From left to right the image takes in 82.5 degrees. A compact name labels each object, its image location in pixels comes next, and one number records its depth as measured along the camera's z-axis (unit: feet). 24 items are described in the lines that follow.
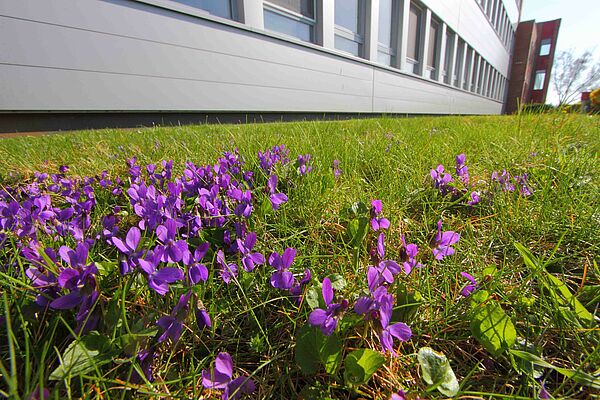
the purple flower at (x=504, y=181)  1.01
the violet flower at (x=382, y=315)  0.48
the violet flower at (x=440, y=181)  1.06
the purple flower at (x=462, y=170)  1.14
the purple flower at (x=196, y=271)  0.55
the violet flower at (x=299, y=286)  0.62
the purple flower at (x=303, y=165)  1.16
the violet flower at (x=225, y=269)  0.63
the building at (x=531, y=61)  80.78
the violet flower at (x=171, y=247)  0.54
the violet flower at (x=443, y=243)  0.69
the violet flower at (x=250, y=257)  0.63
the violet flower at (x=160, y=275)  0.49
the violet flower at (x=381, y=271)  0.53
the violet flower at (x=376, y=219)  0.74
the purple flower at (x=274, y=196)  0.85
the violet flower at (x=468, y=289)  0.60
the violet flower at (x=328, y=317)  0.47
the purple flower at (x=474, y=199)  0.99
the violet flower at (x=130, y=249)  0.50
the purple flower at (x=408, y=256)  0.63
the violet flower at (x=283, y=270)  0.58
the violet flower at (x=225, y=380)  0.47
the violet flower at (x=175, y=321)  0.50
